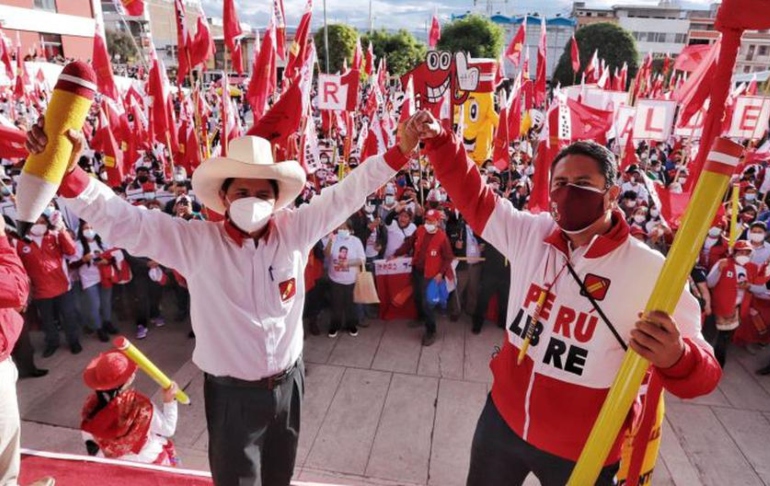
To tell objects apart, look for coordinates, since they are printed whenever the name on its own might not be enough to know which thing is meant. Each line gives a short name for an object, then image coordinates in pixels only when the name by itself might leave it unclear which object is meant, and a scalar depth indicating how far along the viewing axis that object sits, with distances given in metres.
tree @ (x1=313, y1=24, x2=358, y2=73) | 38.34
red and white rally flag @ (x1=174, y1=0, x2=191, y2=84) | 6.68
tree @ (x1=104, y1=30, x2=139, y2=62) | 44.69
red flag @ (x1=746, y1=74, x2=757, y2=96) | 12.18
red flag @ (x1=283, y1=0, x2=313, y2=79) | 7.24
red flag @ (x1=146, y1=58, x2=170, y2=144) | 7.39
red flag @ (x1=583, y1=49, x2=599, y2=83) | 14.46
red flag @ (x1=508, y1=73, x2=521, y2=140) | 9.11
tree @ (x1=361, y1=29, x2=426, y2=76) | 41.47
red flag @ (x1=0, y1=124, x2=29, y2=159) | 2.68
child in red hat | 2.85
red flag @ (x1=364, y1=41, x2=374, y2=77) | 13.68
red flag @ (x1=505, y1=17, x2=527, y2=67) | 11.89
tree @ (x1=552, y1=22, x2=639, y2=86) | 38.03
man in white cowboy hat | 2.28
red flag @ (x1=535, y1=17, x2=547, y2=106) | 10.90
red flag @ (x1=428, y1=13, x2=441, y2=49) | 12.01
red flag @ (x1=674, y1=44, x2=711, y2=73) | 8.30
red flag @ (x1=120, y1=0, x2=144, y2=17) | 6.50
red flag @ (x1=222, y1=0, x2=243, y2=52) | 7.17
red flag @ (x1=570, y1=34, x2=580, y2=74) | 14.92
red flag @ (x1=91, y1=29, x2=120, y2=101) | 7.04
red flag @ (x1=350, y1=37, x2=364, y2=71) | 10.16
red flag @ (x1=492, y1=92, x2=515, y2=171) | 8.23
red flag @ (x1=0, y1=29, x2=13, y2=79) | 12.45
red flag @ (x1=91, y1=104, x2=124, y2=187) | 7.79
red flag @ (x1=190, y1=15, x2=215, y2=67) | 7.69
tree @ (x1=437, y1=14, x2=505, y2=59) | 40.03
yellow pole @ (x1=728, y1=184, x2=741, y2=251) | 5.69
